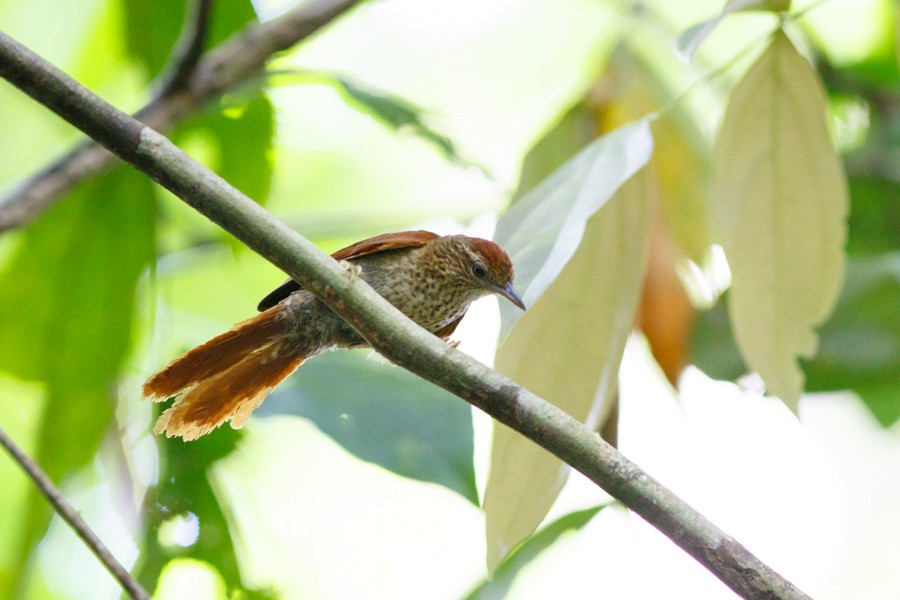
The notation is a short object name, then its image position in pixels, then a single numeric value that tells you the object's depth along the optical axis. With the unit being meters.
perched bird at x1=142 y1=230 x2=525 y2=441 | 5.53
